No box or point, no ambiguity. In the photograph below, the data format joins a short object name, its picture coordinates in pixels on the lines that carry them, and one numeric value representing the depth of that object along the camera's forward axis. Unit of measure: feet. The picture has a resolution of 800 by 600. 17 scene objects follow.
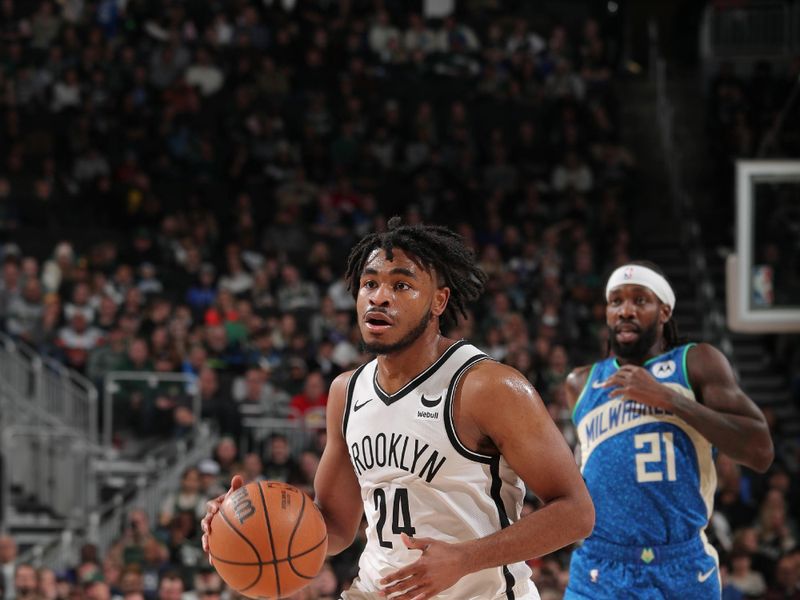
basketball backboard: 29.66
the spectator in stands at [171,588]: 32.78
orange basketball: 13.53
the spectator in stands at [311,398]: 40.42
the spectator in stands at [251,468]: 36.60
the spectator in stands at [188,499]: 36.55
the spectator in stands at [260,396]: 40.11
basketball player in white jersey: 12.91
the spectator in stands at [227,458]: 37.40
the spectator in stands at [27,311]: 44.21
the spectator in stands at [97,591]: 32.04
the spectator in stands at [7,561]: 33.71
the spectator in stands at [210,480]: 36.60
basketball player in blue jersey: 17.02
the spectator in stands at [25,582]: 32.76
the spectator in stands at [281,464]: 37.07
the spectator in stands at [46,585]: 32.55
